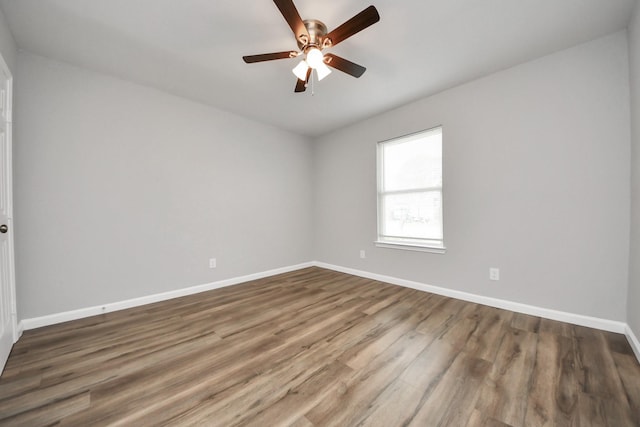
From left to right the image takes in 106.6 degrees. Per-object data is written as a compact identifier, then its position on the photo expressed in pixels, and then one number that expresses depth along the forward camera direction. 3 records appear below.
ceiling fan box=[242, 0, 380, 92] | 1.48
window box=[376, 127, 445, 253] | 3.07
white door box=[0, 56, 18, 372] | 1.72
